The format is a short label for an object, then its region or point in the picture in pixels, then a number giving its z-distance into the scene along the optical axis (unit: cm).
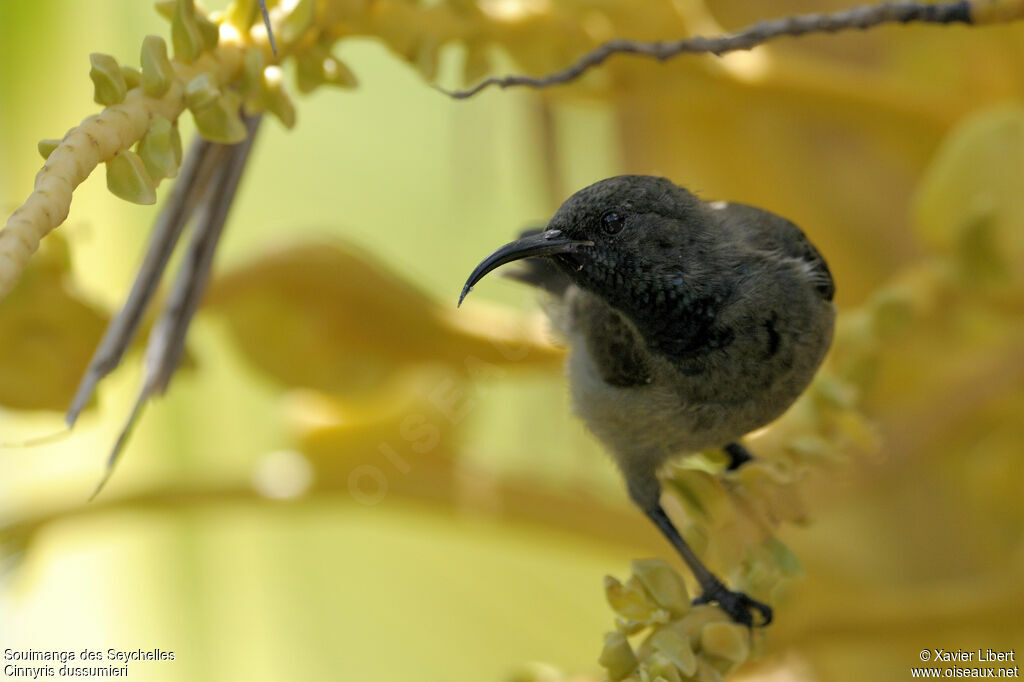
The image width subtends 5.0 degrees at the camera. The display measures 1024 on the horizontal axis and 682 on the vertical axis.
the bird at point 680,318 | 167
